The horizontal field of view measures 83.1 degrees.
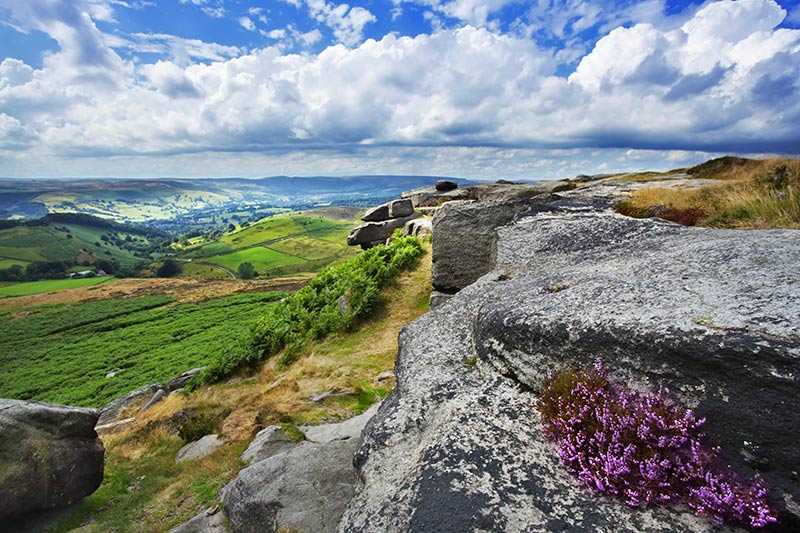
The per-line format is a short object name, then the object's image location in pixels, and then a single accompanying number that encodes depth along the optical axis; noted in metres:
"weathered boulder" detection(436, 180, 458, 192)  49.44
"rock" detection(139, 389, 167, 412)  29.25
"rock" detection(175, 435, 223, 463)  16.16
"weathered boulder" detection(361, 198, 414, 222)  44.84
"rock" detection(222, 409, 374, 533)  8.47
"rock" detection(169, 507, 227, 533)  10.34
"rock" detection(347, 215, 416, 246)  43.38
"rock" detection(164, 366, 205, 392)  30.67
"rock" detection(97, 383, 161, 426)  30.59
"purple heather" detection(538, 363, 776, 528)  4.27
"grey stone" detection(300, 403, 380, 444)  11.94
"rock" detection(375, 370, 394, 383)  17.47
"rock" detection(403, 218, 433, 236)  31.14
